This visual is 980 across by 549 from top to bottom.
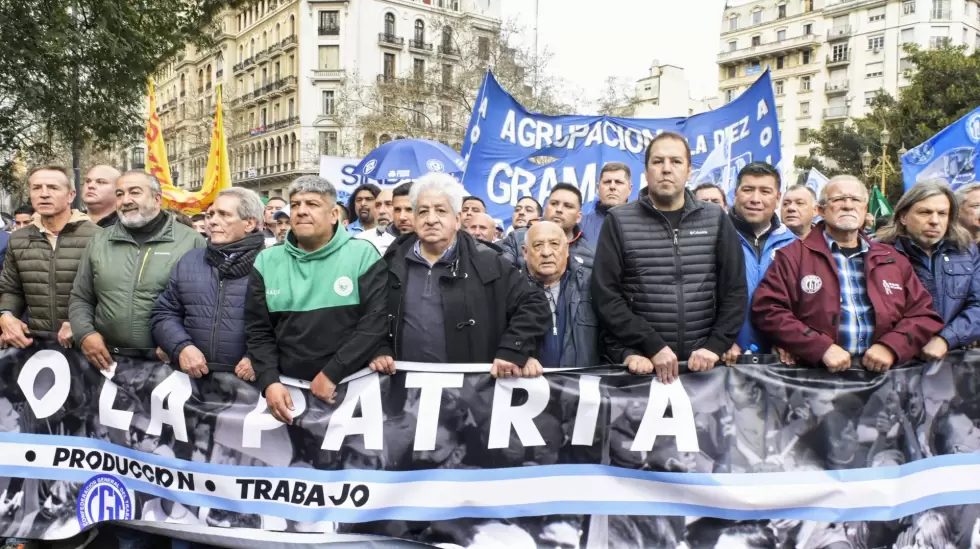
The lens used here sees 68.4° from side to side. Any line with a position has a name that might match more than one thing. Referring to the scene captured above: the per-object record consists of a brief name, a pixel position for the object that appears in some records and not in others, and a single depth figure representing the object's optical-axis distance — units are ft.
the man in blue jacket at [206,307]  11.90
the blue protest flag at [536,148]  24.84
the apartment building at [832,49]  200.95
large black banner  10.80
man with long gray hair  11.96
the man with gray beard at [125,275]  12.50
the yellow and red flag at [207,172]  39.11
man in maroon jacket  11.06
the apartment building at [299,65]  189.98
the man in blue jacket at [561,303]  12.18
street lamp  62.96
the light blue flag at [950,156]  25.18
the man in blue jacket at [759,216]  13.57
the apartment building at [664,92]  206.31
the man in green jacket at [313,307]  11.15
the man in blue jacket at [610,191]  17.28
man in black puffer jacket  11.10
